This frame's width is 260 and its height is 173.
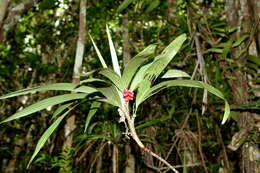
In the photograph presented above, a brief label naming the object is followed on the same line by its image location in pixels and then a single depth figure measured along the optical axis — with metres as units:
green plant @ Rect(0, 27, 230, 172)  0.80
